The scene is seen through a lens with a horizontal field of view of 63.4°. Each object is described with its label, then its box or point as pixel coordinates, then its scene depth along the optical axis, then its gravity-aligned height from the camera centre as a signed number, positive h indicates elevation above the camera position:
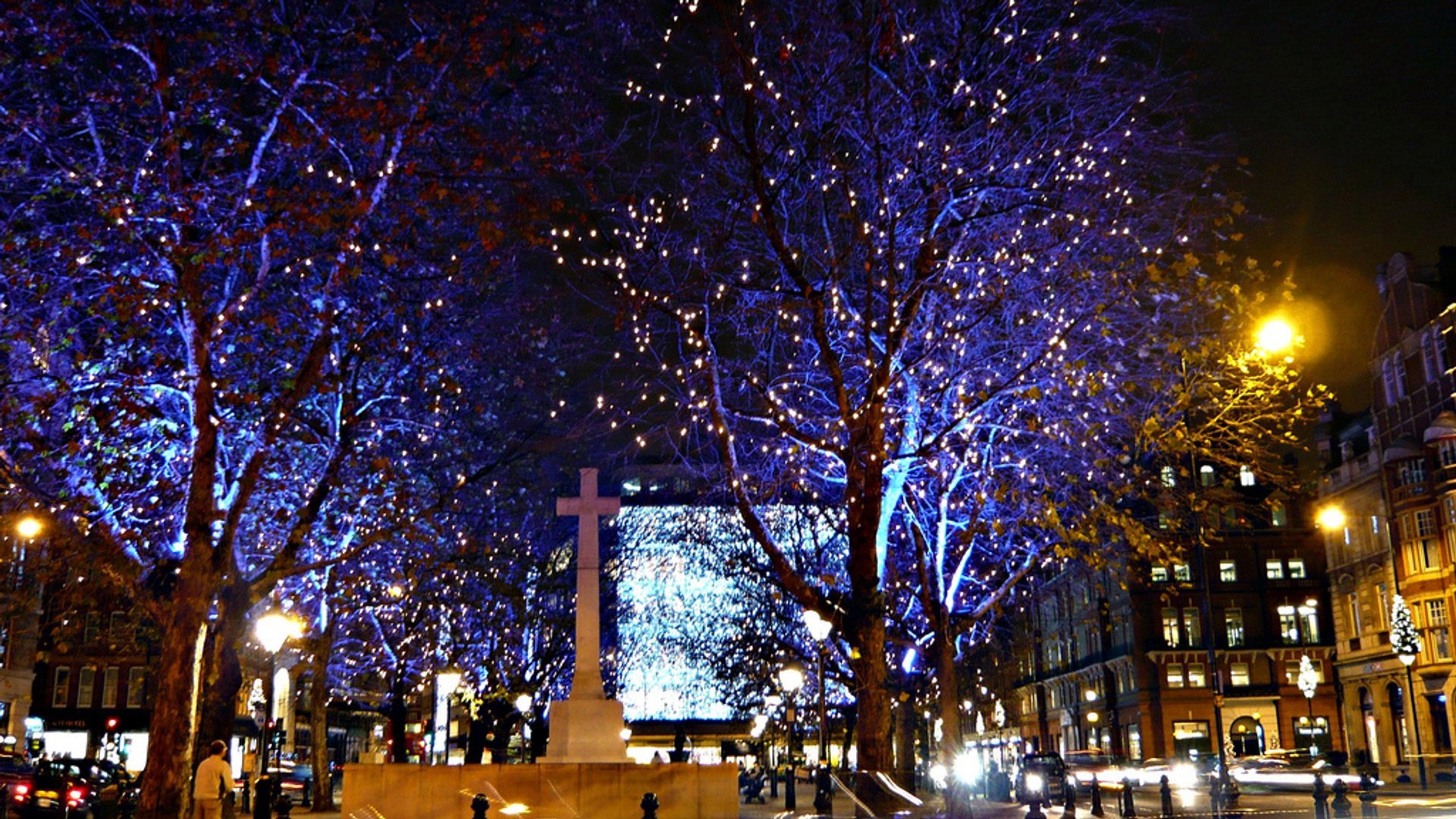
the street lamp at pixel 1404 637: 33.78 +1.40
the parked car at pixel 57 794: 24.56 -1.87
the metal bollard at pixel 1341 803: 17.58 -1.75
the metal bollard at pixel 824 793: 24.47 -2.18
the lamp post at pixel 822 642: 19.77 +0.82
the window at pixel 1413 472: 53.75 +9.44
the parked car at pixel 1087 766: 40.59 -2.81
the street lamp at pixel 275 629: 23.09 +1.39
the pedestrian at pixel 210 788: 17.56 -1.26
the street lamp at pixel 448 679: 31.09 +0.49
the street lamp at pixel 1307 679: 43.28 +0.23
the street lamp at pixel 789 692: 23.83 +0.02
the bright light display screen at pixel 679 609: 42.34 +4.33
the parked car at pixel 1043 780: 34.34 -2.75
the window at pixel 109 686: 65.94 +0.93
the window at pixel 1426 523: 52.38 +6.94
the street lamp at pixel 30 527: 18.02 +2.72
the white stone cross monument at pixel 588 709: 18.70 -0.21
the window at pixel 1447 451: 50.81 +9.75
